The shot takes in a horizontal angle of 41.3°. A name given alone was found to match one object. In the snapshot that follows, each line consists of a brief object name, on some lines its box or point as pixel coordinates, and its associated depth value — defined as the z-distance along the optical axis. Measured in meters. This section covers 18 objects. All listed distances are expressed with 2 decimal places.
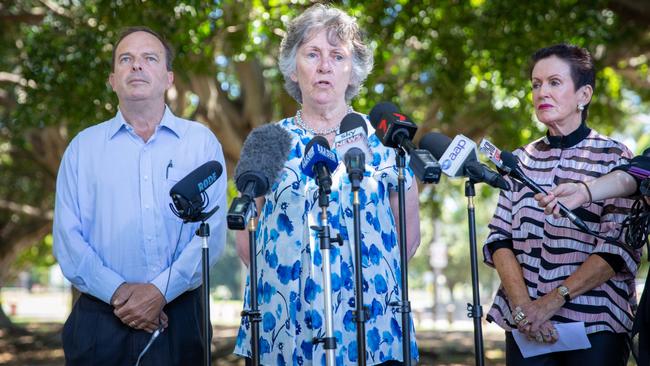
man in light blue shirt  4.02
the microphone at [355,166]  3.29
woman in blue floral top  3.77
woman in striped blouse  4.06
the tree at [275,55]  10.41
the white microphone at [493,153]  3.40
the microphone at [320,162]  3.27
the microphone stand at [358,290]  3.27
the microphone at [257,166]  3.15
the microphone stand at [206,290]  3.32
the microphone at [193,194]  3.38
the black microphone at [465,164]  3.27
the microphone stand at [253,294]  3.35
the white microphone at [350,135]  3.39
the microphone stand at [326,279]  3.21
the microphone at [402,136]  3.17
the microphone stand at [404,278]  3.35
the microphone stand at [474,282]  3.40
